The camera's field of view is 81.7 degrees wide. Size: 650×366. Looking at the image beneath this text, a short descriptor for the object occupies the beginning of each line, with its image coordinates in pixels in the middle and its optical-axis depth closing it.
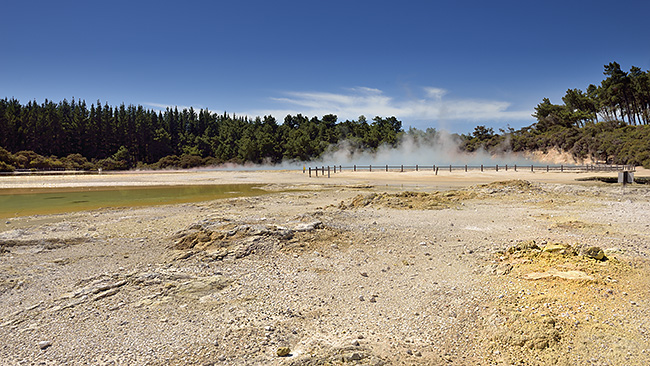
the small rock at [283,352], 4.43
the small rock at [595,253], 6.52
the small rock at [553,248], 7.07
